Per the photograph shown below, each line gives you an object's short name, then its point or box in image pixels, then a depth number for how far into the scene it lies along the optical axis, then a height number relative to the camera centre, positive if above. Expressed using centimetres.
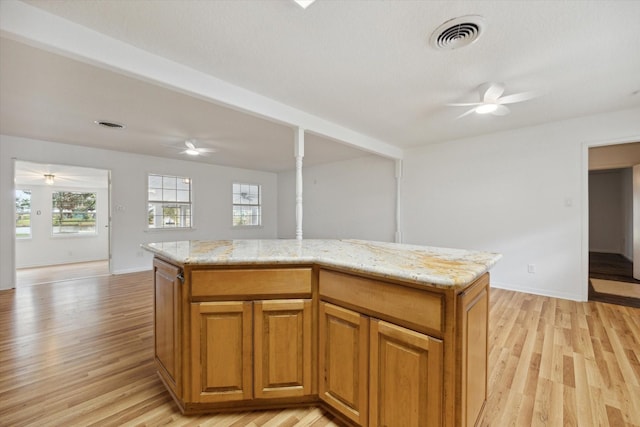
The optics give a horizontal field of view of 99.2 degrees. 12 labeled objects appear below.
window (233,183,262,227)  768 +26
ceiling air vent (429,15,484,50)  185 +131
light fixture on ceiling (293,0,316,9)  164 +128
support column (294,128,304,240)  349 +49
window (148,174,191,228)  611 +29
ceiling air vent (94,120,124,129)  378 +127
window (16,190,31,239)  658 +7
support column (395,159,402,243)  545 +29
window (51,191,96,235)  702 +5
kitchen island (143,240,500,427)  120 -61
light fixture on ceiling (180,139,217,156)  453 +113
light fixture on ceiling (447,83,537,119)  268 +117
